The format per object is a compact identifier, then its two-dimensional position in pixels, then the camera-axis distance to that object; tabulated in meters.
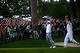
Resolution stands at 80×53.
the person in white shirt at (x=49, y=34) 21.97
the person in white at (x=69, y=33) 20.66
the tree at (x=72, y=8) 52.95
